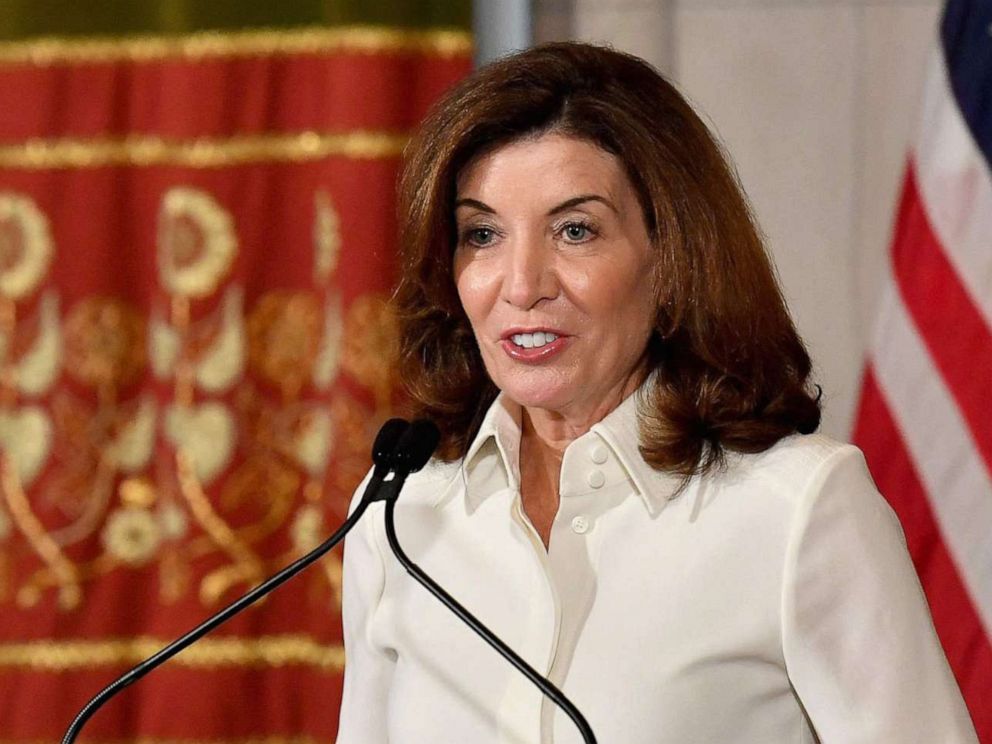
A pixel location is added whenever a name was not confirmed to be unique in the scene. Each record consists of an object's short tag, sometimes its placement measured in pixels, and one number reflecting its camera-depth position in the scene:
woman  4.78
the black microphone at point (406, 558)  4.69
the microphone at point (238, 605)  4.72
